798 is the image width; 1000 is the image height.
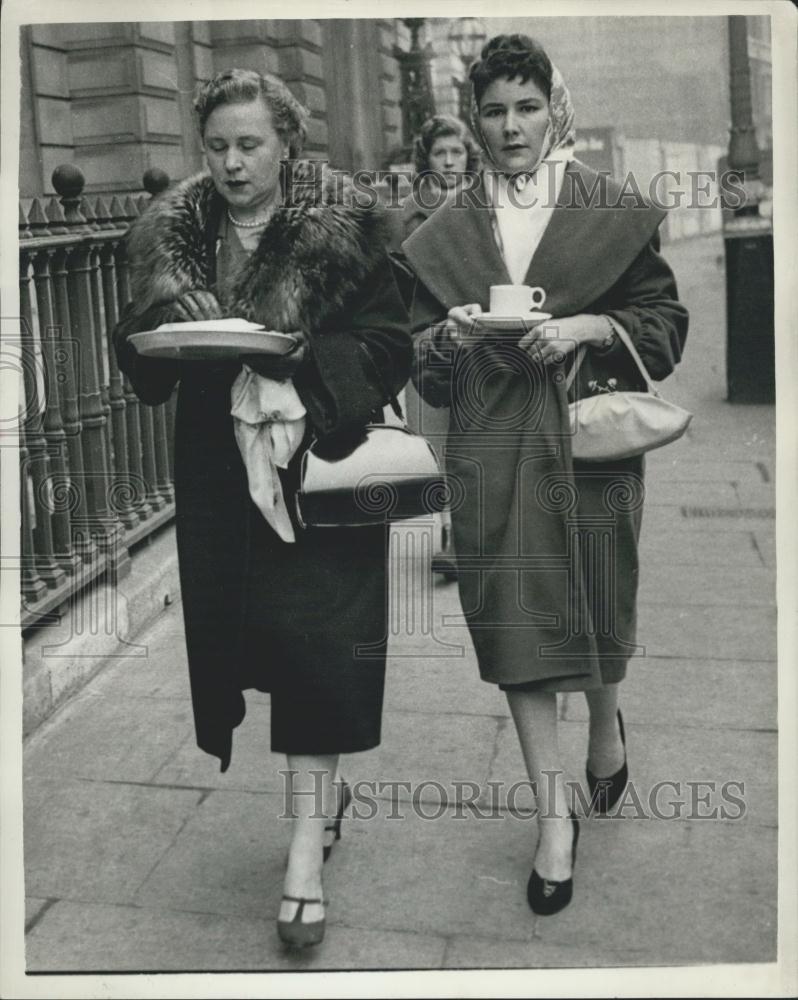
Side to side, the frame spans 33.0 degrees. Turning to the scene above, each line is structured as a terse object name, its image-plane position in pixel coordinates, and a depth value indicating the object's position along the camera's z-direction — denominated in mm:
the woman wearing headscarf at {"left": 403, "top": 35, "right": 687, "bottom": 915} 3359
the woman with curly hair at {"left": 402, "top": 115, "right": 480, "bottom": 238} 5953
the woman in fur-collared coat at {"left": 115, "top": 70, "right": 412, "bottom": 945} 3203
